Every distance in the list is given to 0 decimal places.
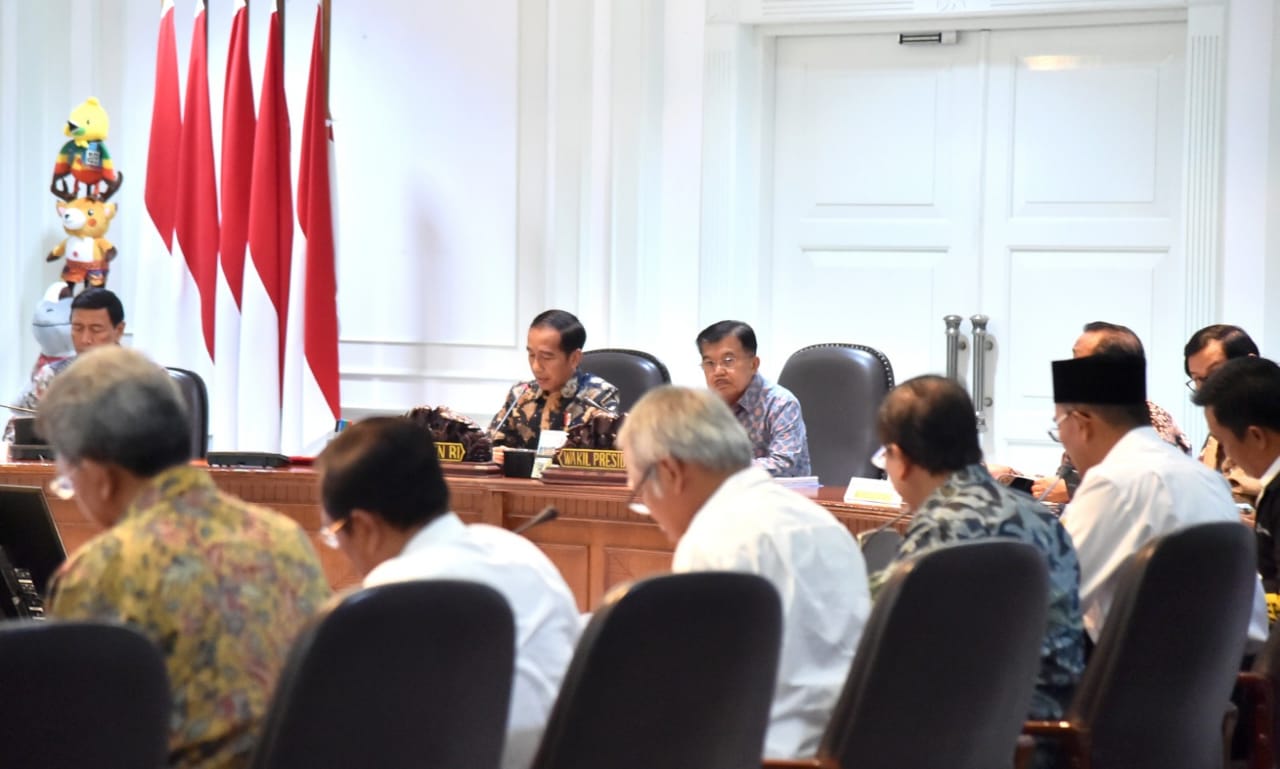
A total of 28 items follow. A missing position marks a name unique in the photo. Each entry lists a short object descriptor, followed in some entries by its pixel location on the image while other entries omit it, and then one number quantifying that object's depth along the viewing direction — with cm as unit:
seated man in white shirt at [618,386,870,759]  459
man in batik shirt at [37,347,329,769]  359
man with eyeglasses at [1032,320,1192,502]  829
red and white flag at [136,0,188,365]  1219
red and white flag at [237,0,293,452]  1186
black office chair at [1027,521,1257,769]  486
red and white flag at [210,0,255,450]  1193
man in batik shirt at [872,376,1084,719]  512
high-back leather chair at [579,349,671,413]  1029
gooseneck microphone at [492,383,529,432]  983
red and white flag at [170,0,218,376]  1199
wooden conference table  808
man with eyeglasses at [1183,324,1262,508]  898
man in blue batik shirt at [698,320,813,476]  954
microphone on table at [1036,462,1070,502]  780
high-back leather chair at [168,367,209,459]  1023
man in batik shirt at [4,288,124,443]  1045
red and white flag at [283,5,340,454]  1189
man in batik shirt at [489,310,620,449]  965
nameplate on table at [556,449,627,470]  829
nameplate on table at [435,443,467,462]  879
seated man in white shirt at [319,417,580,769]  420
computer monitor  558
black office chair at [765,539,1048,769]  417
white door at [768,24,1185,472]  1125
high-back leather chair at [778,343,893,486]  1000
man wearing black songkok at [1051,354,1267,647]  582
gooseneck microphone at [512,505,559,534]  525
